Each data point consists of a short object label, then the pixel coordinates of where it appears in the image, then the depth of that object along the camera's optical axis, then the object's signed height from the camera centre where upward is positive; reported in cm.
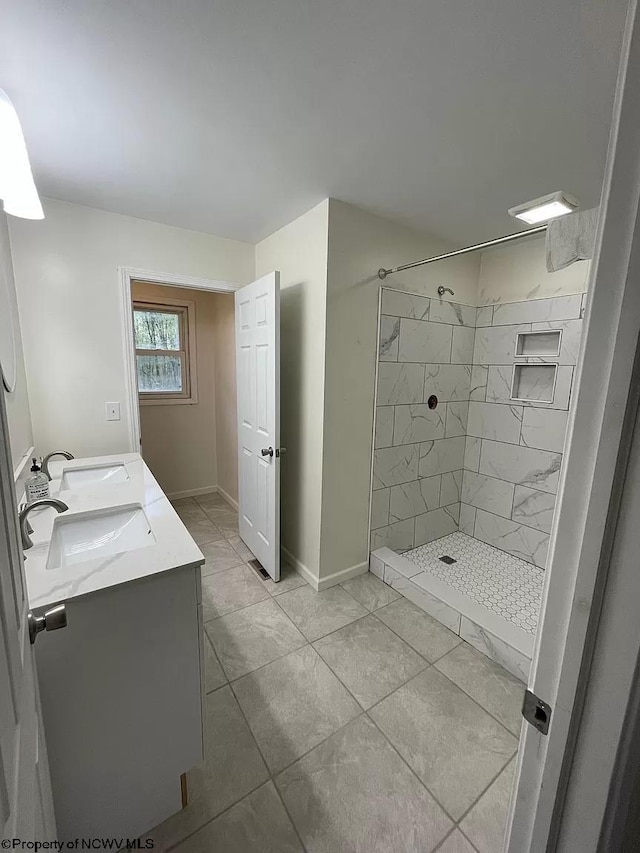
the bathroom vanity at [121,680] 94 -91
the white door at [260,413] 218 -31
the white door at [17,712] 42 -49
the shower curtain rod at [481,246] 136 +59
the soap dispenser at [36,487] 149 -53
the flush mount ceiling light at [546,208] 134 +71
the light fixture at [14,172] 108 +65
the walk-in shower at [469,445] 231 -54
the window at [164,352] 355 +14
